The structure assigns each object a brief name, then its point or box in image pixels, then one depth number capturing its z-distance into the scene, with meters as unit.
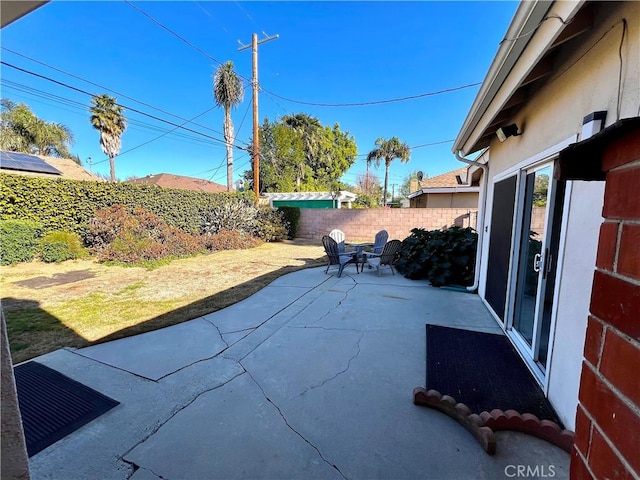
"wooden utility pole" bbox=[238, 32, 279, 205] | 12.57
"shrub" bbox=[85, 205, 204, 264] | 7.79
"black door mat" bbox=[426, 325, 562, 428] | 2.23
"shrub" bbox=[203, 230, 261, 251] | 10.28
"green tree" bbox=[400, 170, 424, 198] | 37.97
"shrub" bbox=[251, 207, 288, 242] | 12.42
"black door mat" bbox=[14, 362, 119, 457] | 1.95
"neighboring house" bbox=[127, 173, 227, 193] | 29.68
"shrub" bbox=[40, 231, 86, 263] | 7.33
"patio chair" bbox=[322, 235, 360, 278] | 6.32
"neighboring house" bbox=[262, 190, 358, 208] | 20.91
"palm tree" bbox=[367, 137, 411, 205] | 28.89
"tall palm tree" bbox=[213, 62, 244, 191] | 16.02
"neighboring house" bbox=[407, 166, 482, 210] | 14.27
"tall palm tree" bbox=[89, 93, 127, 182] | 17.47
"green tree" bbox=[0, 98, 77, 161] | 18.69
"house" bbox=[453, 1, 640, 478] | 0.61
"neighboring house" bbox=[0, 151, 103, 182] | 11.66
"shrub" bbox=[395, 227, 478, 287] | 5.66
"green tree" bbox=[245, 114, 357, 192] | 24.42
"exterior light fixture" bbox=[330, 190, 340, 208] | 20.66
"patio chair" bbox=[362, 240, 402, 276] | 6.40
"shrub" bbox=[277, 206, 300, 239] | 13.71
